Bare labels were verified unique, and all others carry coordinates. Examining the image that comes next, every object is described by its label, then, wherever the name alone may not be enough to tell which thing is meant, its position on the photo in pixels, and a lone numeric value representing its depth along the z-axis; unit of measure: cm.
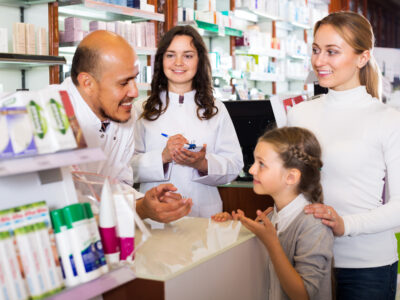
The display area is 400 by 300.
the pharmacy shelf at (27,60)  357
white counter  138
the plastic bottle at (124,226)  127
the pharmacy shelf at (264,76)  697
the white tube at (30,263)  107
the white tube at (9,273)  104
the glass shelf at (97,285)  110
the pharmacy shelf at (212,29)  559
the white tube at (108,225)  124
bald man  187
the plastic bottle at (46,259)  109
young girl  173
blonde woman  178
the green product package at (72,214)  116
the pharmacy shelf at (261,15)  671
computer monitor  356
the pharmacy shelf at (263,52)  677
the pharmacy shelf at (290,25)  814
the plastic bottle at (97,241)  119
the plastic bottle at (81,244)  114
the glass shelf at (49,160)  102
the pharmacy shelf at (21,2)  400
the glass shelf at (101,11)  414
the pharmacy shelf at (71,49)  420
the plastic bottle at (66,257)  113
